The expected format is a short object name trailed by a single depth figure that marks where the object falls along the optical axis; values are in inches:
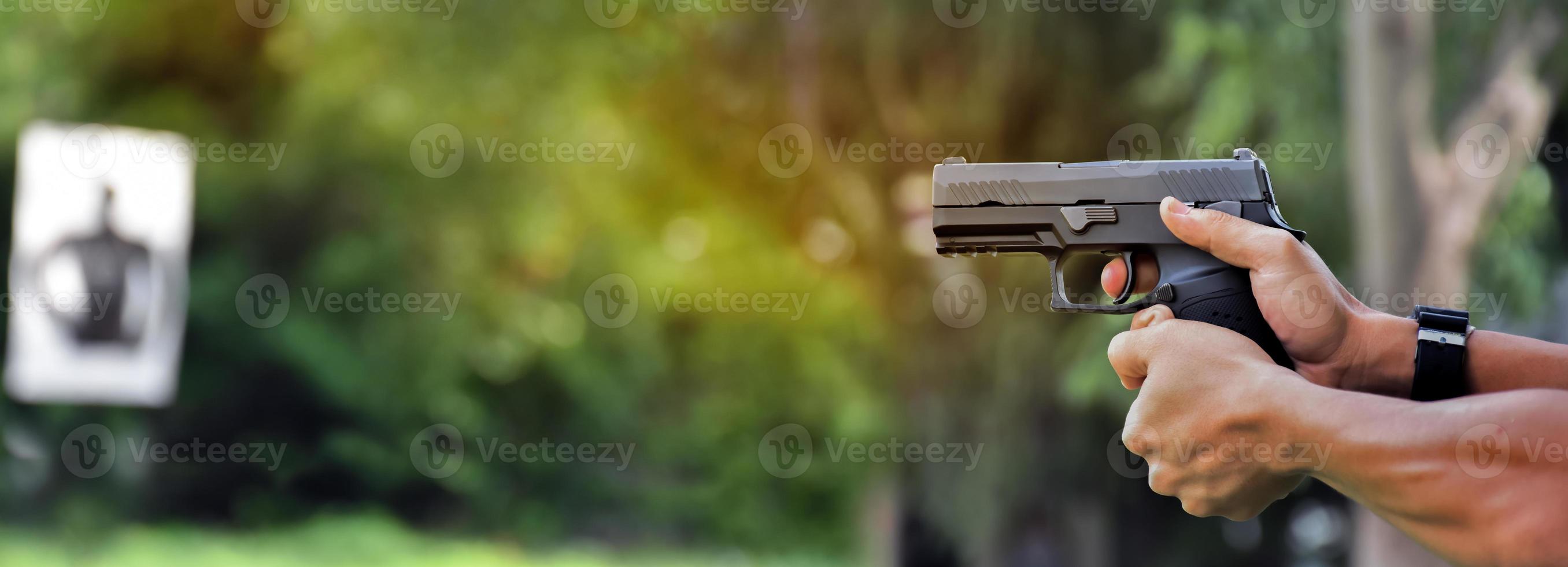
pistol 172.9
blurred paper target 750.5
